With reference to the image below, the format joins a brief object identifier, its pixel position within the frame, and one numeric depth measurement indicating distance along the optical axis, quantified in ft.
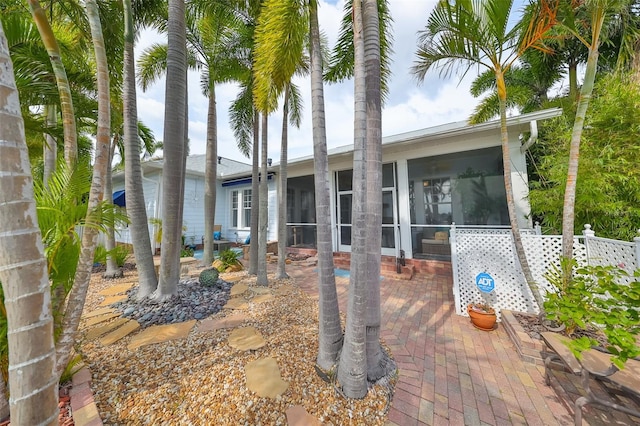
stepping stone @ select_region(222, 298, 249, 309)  13.74
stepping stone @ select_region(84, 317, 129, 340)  10.26
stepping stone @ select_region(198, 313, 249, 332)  11.34
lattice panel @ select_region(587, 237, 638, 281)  8.84
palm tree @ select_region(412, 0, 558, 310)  10.25
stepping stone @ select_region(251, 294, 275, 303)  14.79
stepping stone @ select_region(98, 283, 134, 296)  15.58
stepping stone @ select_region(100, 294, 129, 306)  13.84
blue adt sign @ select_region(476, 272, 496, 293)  12.31
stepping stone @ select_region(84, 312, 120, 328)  11.33
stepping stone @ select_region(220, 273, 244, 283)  18.86
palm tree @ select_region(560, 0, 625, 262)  9.91
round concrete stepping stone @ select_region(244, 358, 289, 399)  7.16
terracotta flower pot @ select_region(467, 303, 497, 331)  11.43
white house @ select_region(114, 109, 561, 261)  19.38
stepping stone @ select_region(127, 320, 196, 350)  9.87
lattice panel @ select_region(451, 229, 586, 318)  12.05
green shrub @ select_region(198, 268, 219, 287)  16.22
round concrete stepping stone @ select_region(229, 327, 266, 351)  9.61
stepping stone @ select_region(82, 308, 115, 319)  12.16
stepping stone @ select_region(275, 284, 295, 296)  16.17
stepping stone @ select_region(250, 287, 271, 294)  16.22
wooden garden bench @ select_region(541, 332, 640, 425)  6.13
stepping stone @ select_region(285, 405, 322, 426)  6.16
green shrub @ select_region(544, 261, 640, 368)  5.07
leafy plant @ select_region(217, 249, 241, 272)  21.93
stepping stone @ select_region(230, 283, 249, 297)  15.98
